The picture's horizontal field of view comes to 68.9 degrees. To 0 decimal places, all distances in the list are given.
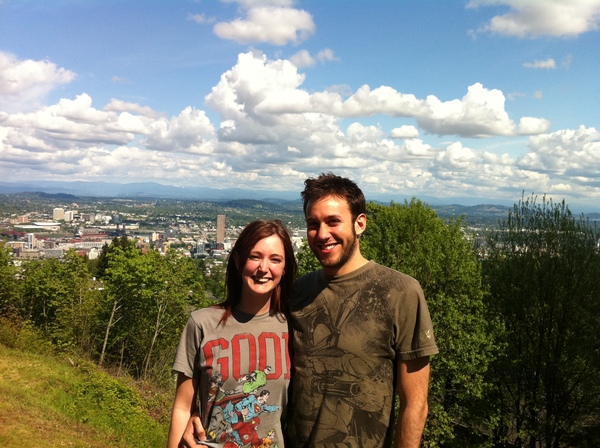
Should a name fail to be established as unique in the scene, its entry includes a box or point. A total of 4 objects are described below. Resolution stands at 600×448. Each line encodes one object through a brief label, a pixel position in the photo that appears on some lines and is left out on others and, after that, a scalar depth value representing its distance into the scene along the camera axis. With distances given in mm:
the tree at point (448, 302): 14727
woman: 2617
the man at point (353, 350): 2635
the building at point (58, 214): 157250
